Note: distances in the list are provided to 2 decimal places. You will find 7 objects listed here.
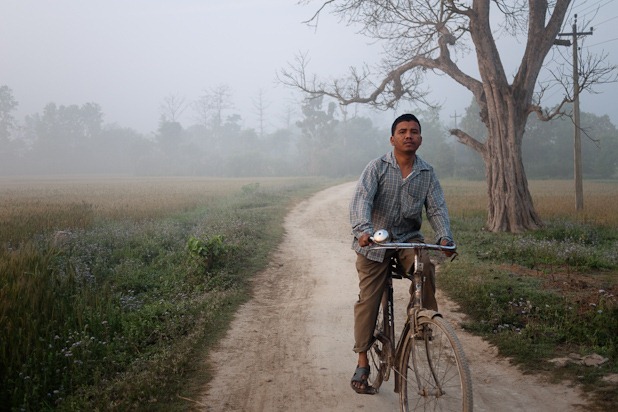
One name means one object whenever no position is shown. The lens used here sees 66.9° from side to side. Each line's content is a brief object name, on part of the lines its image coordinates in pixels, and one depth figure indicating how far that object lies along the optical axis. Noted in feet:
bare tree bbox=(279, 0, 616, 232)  39.91
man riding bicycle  11.79
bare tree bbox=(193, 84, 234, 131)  291.17
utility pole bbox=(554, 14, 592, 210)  55.51
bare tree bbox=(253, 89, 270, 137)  306.39
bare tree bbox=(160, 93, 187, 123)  257.14
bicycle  9.16
